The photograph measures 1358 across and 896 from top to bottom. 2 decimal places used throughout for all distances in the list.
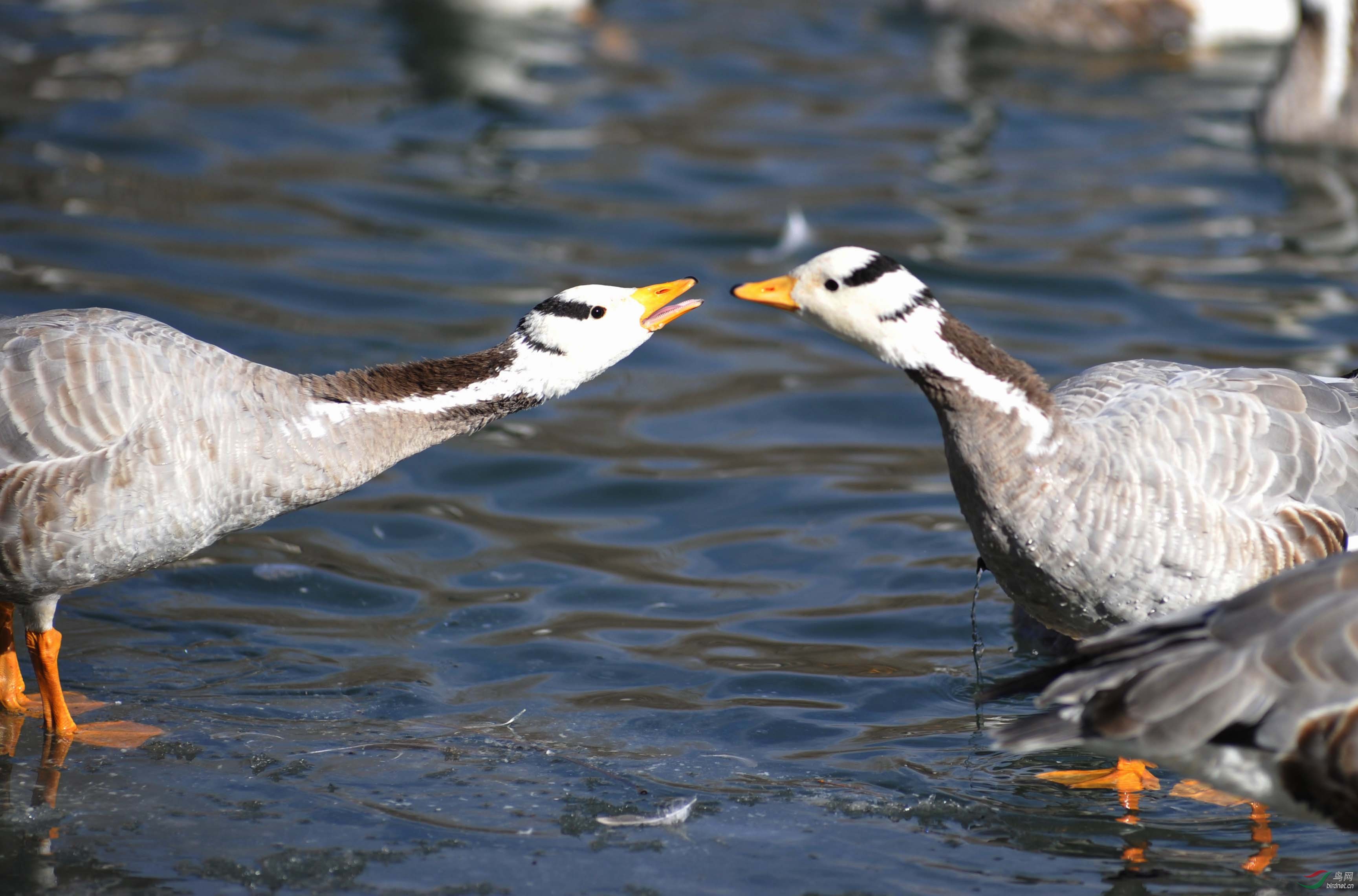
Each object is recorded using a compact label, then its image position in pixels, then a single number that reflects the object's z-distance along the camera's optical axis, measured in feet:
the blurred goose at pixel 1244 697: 32.55
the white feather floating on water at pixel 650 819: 38.65
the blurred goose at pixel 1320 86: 97.86
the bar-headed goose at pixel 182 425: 41.50
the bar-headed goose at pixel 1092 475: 40.34
